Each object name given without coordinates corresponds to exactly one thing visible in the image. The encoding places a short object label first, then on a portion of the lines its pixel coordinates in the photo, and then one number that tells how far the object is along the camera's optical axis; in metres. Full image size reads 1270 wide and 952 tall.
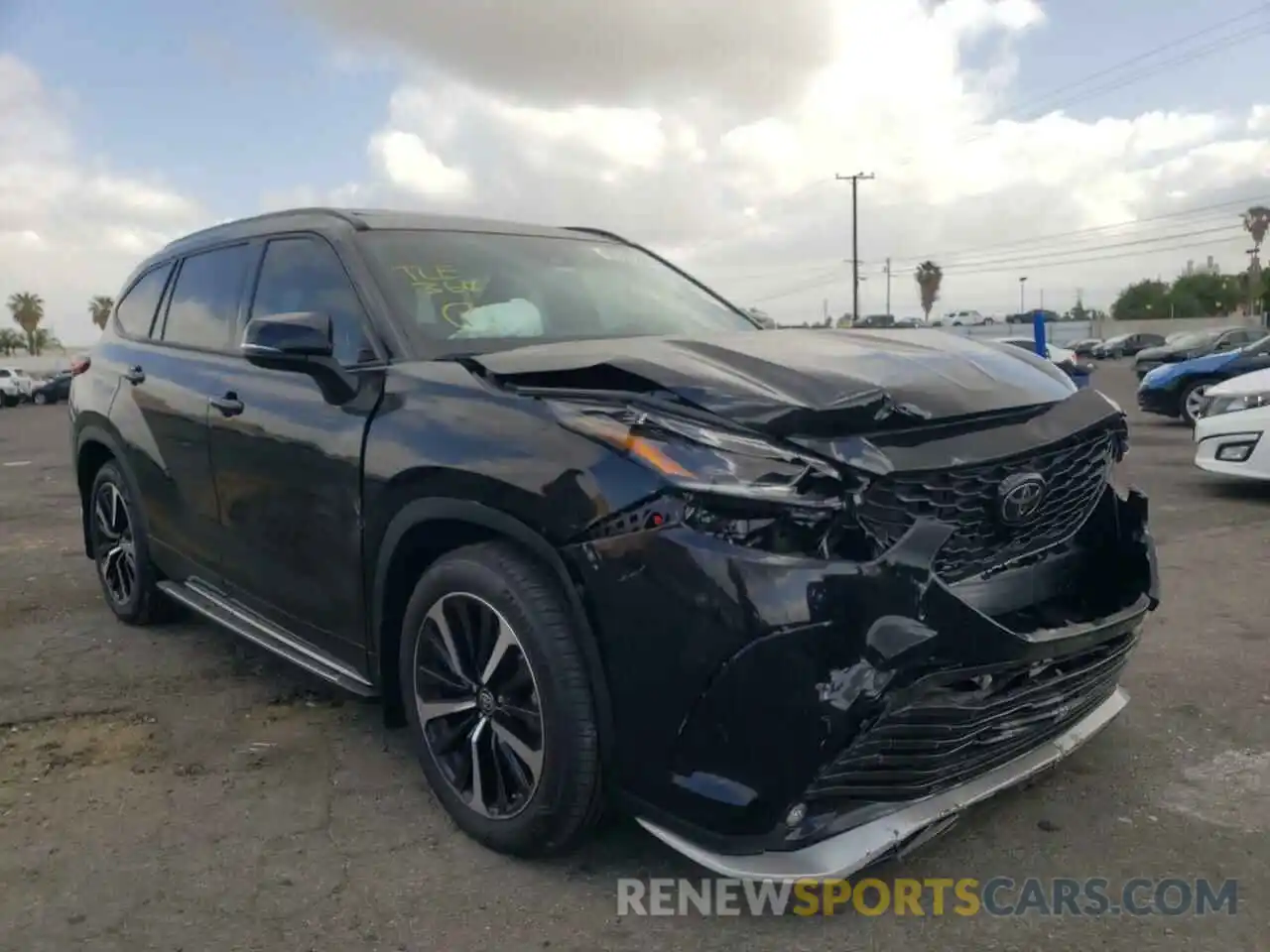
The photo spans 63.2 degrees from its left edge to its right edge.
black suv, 2.18
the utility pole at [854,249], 65.12
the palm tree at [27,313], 90.12
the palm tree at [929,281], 96.69
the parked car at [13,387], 40.38
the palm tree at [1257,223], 76.00
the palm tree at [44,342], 90.81
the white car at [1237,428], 7.51
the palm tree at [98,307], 89.24
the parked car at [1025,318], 74.38
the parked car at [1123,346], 54.47
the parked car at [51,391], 43.72
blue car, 13.17
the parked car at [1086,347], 57.00
